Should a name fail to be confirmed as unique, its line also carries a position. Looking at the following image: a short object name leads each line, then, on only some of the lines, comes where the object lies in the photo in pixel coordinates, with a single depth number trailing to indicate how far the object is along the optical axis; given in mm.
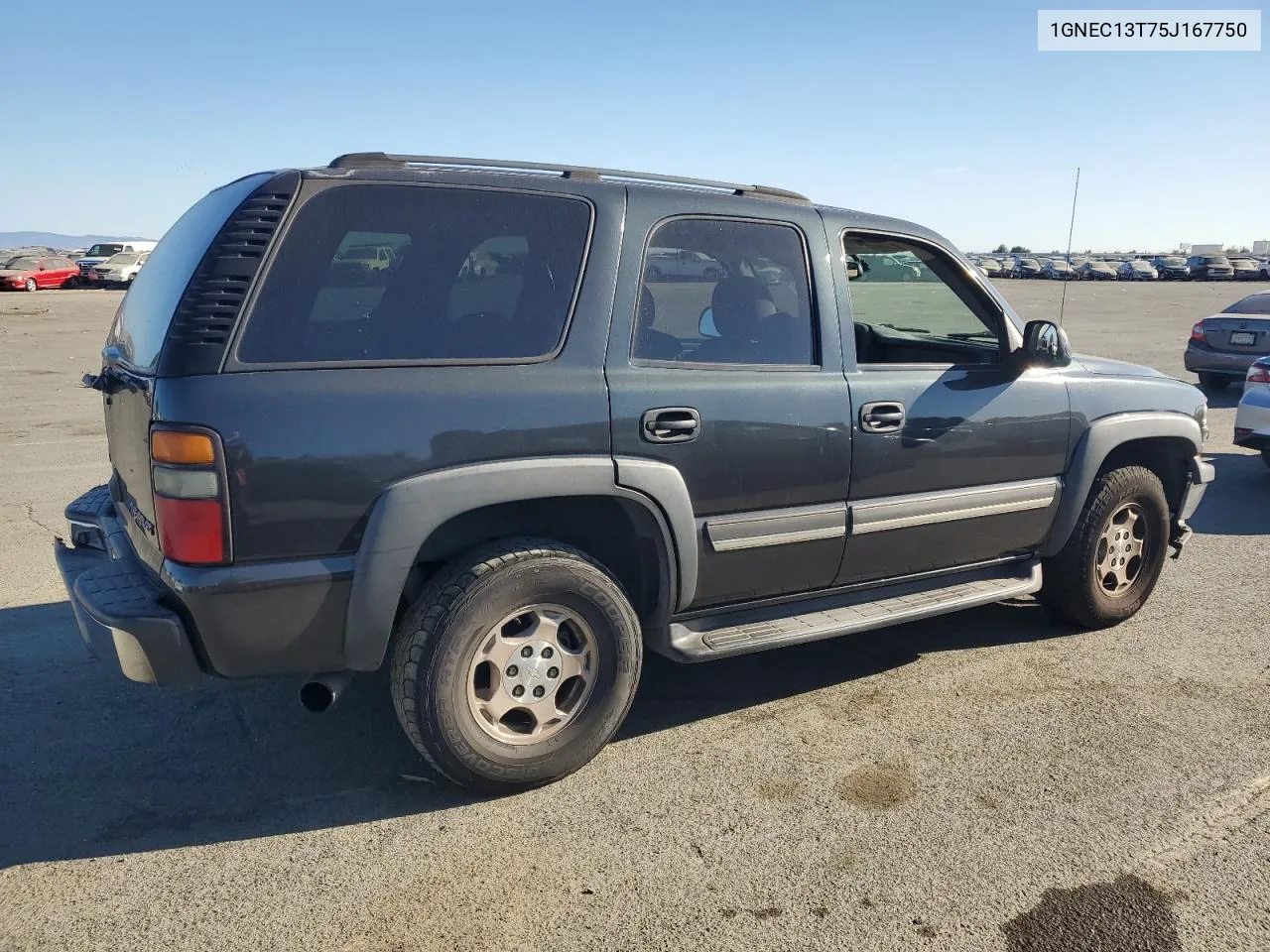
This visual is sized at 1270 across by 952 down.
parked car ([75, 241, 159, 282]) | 44125
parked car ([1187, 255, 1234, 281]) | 62281
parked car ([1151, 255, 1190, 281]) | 65375
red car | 38469
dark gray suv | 2904
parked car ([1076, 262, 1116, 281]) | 64875
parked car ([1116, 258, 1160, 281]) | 64375
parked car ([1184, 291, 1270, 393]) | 12055
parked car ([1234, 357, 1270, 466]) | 7789
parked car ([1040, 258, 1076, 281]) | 62544
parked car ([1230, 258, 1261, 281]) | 61562
